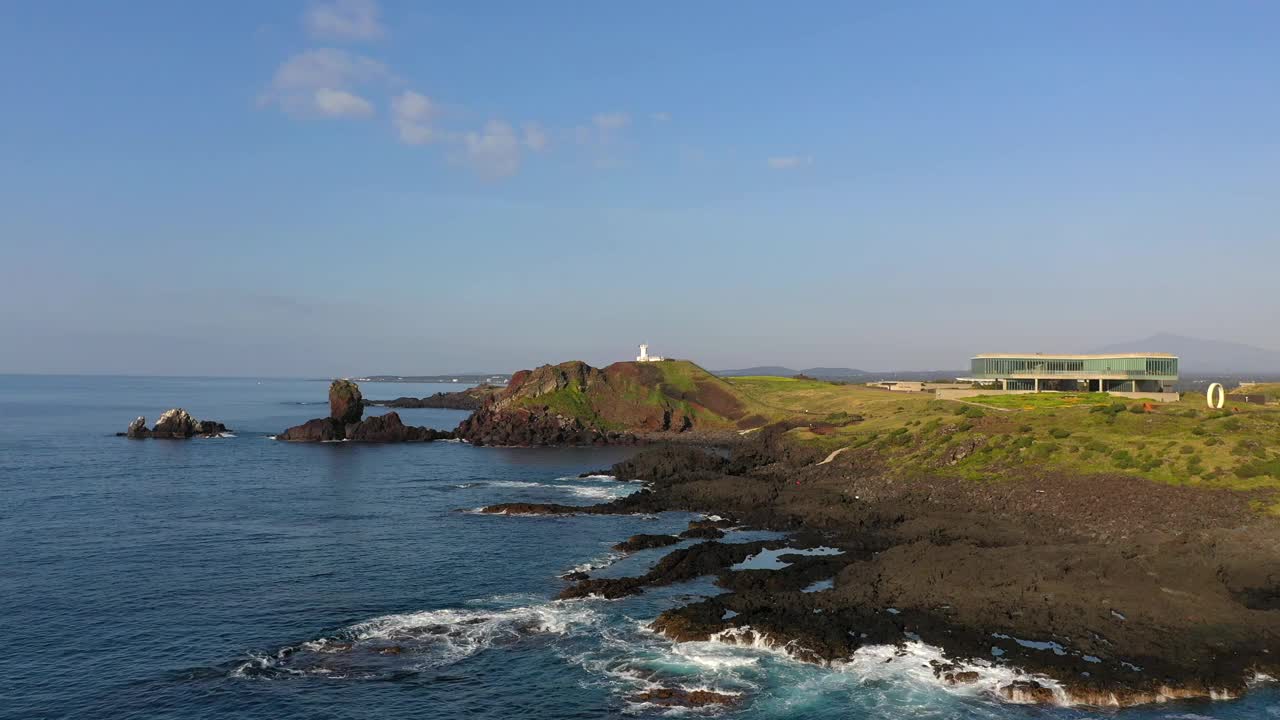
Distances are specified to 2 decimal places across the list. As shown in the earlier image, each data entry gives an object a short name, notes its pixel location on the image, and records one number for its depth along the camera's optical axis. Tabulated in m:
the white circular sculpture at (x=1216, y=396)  89.44
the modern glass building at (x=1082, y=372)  141.12
